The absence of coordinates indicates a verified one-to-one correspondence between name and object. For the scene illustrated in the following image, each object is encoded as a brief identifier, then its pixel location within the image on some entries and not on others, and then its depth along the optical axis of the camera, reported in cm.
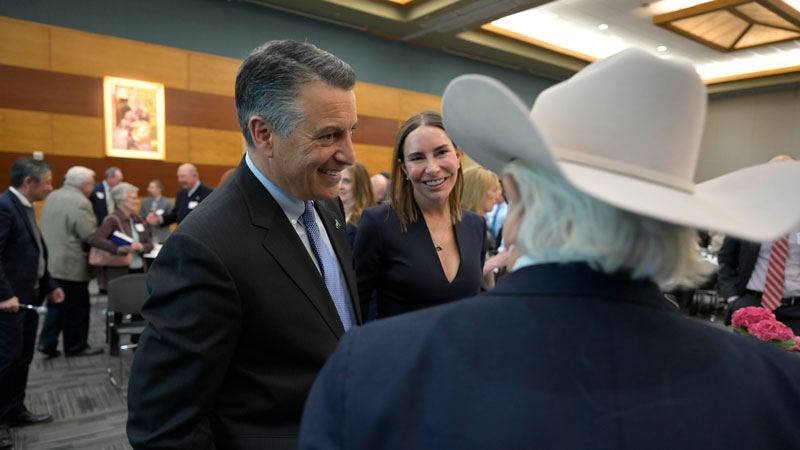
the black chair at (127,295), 403
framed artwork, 737
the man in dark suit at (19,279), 323
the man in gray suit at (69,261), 470
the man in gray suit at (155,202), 746
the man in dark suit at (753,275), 354
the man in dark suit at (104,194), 655
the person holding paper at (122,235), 482
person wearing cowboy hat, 60
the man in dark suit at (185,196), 663
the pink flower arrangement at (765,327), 168
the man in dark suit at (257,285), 103
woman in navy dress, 195
